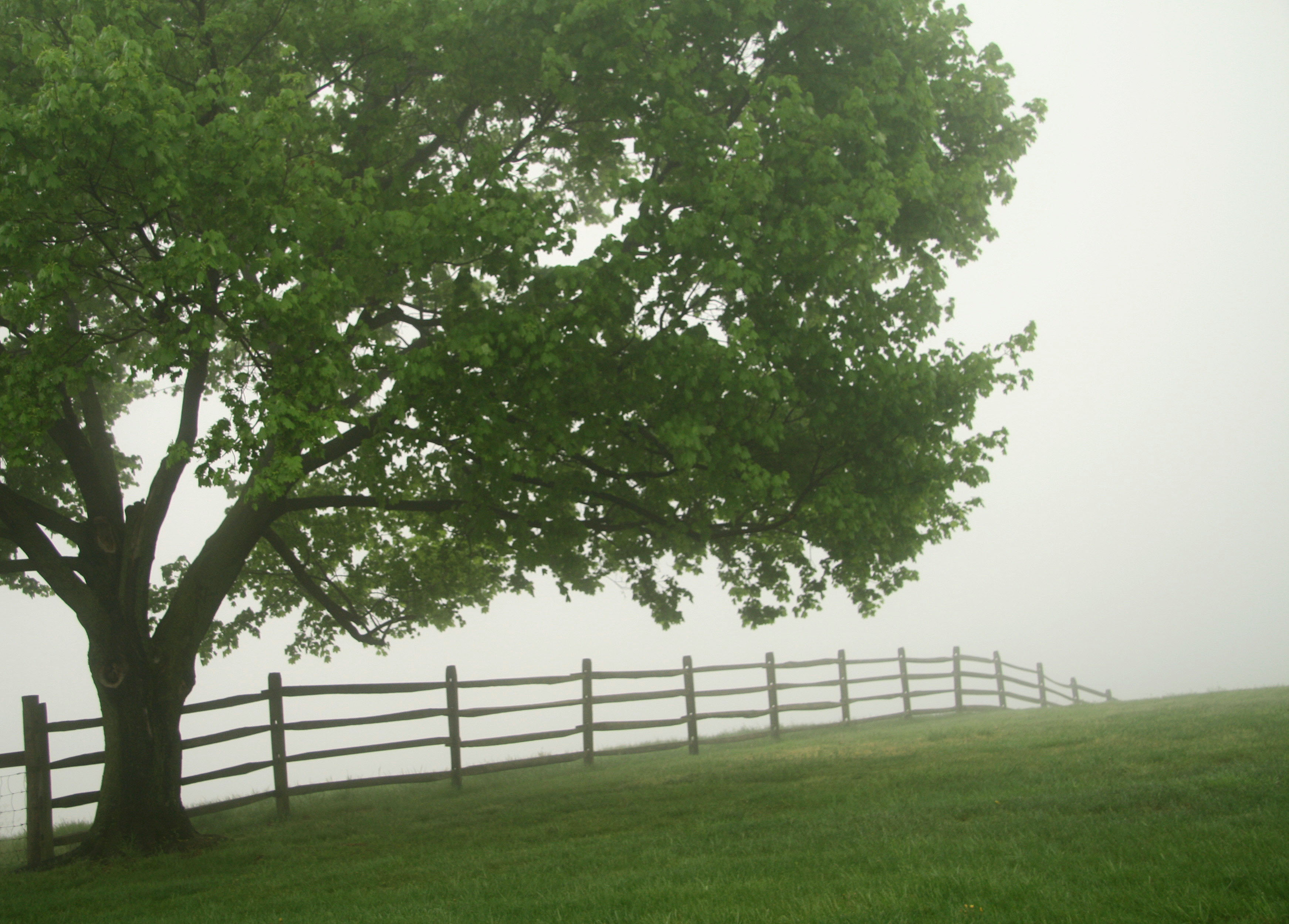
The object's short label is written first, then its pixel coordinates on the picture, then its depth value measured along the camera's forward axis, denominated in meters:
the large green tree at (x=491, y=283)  9.41
